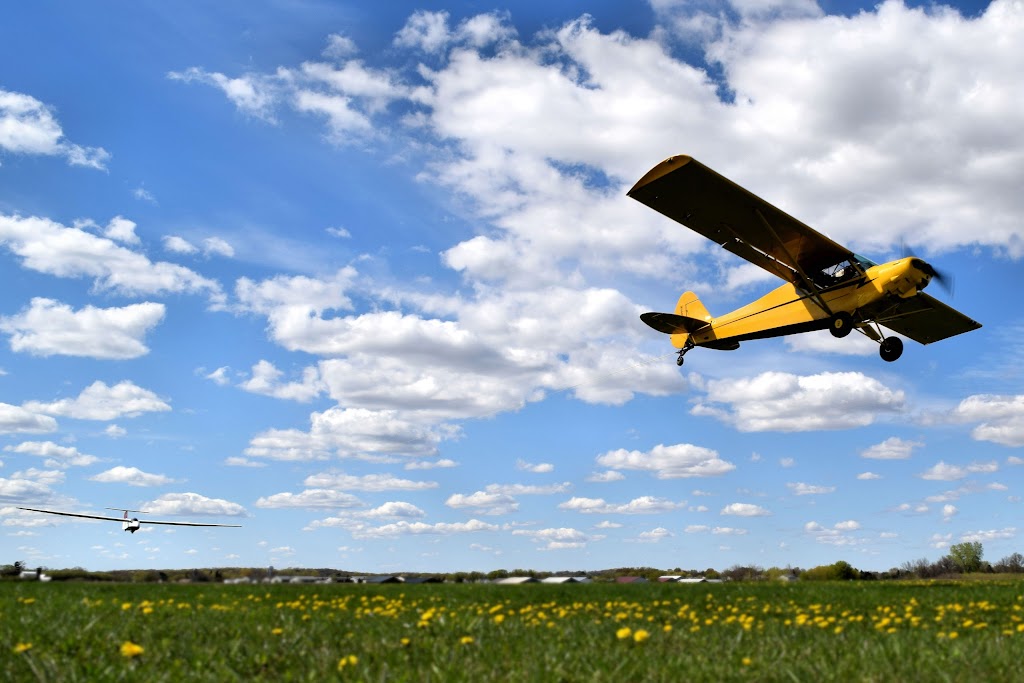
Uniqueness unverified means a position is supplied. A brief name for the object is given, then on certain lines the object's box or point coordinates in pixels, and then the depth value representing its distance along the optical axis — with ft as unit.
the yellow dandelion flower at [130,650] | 18.42
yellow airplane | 79.51
